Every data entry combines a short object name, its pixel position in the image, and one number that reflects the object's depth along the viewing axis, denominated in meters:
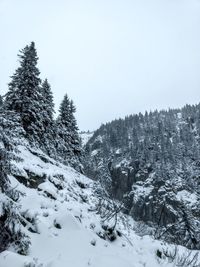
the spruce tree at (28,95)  17.54
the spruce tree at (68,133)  24.54
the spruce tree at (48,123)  20.24
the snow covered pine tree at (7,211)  4.31
